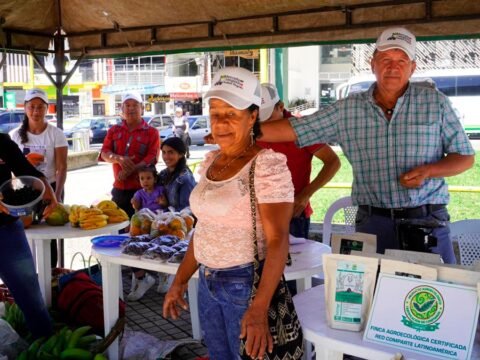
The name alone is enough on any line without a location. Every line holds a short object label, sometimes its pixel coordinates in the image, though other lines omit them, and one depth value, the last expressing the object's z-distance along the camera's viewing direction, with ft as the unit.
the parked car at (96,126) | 83.92
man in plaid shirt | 8.13
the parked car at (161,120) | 85.35
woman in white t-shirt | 16.05
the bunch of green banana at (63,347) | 10.25
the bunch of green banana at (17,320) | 12.27
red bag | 12.85
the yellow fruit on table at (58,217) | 13.12
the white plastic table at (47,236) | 12.40
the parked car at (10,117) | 70.02
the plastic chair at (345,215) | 12.41
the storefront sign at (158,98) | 136.56
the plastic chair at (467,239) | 10.72
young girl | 16.34
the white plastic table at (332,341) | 5.61
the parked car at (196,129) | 80.67
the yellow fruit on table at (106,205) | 13.71
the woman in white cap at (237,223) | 6.28
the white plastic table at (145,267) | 8.64
